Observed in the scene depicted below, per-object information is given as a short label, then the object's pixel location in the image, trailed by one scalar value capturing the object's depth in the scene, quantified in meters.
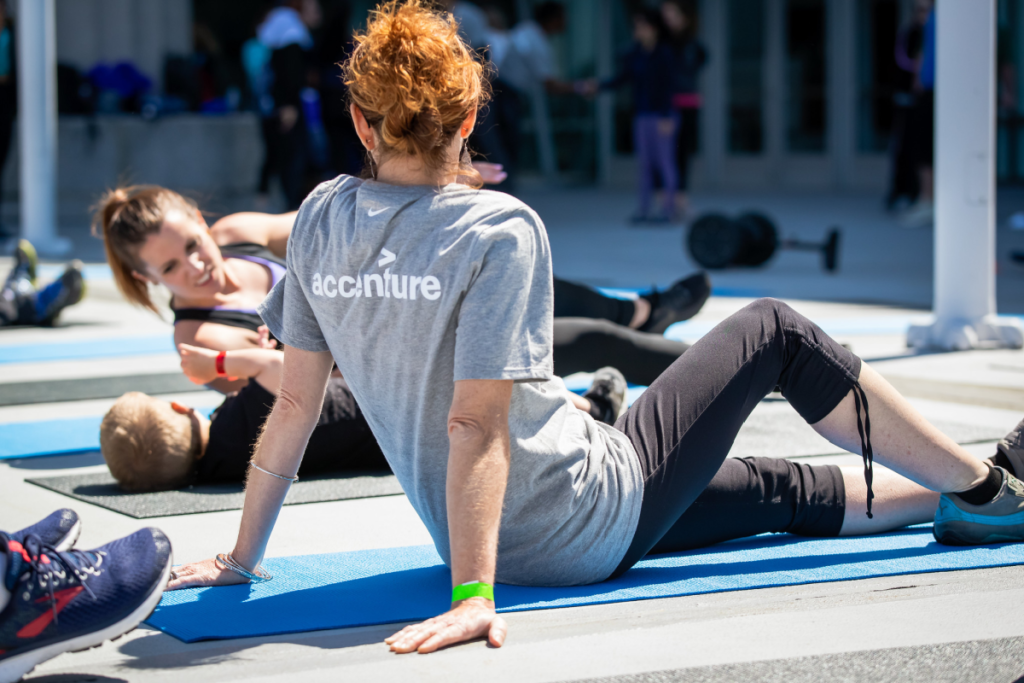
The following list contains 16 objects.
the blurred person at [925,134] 22.20
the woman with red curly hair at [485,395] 4.36
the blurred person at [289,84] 22.73
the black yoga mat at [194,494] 6.89
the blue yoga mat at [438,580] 4.94
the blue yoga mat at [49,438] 8.43
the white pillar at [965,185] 11.57
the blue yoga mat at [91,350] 12.42
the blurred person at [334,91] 22.77
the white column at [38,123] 21.11
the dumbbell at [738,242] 18.14
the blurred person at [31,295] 13.93
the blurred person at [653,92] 24.72
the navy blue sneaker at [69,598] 4.05
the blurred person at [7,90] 23.80
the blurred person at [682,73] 25.06
